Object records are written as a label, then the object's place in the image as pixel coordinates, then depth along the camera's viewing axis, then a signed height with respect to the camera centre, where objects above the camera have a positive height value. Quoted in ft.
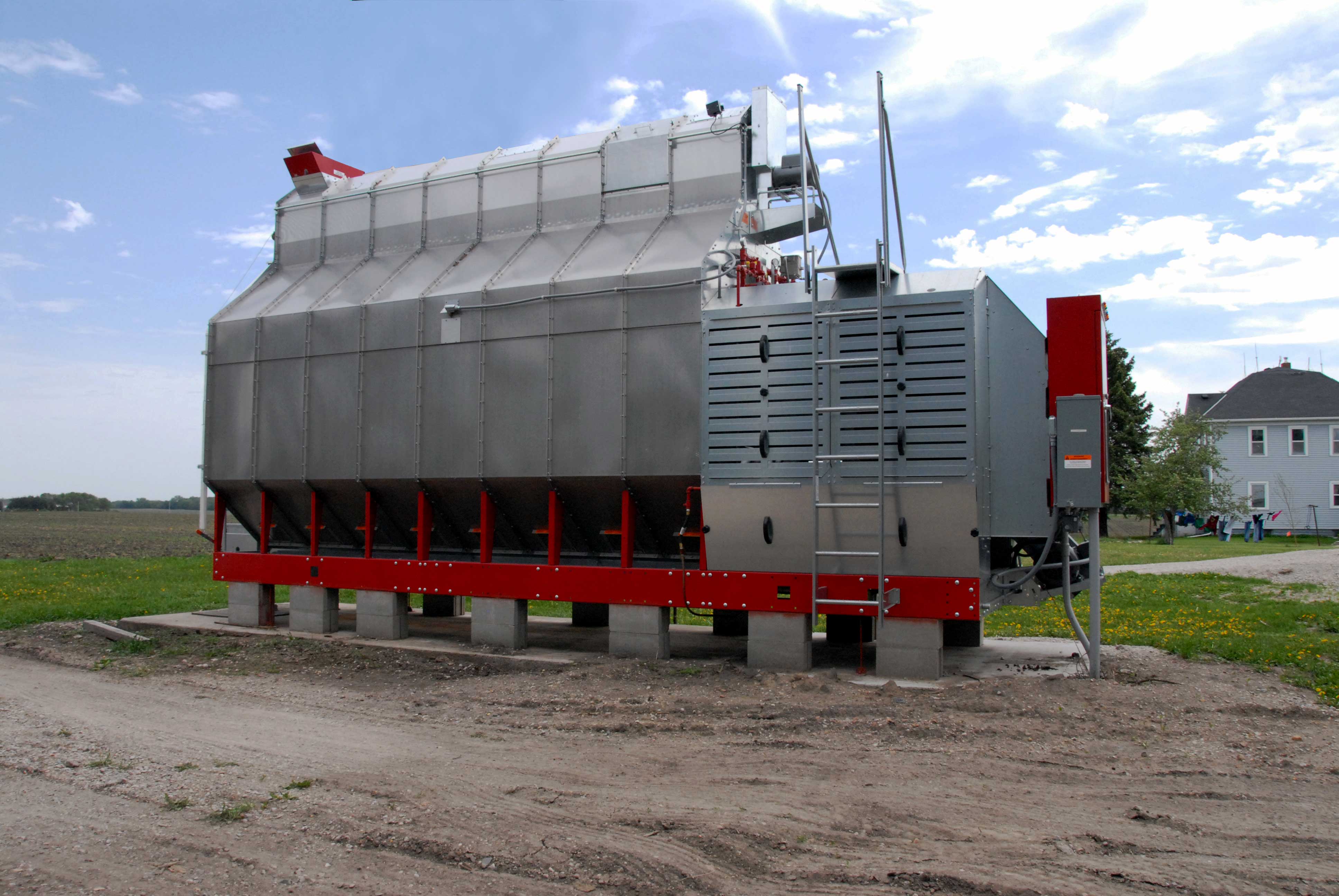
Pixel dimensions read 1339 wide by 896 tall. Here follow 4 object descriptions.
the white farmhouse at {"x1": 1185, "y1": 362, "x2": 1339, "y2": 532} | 126.93 +8.00
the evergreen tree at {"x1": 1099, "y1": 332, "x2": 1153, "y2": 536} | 141.08 +13.25
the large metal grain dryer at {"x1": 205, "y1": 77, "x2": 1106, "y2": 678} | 27.68 +3.33
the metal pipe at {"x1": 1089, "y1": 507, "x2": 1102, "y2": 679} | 27.04 -2.82
